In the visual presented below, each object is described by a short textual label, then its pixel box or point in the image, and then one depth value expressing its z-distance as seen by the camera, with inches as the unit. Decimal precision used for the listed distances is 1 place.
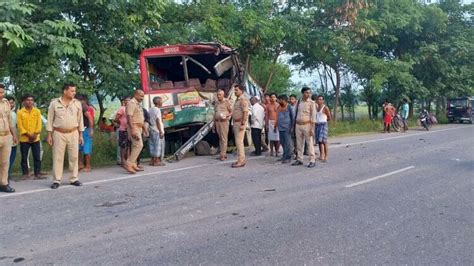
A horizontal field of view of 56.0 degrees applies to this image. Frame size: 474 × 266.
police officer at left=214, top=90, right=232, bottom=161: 407.8
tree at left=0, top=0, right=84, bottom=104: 308.5
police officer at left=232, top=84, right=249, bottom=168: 384.1
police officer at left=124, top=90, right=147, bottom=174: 357.4
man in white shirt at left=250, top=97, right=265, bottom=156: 456.8
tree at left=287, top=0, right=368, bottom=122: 756.0
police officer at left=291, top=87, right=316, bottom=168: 384.2
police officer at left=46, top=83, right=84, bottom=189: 293.1
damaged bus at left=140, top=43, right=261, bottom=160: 435.5
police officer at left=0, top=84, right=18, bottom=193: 281.7
